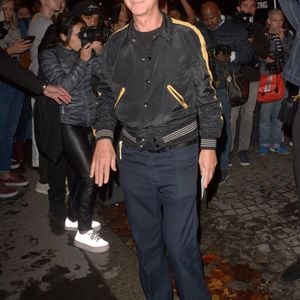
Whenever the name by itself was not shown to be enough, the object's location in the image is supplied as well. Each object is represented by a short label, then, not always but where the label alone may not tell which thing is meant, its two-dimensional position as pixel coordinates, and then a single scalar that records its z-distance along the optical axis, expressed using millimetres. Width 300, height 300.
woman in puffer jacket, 4352
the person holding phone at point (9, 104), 5895
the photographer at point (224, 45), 5539
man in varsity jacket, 2949
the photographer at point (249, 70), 6135
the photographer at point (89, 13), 4453
